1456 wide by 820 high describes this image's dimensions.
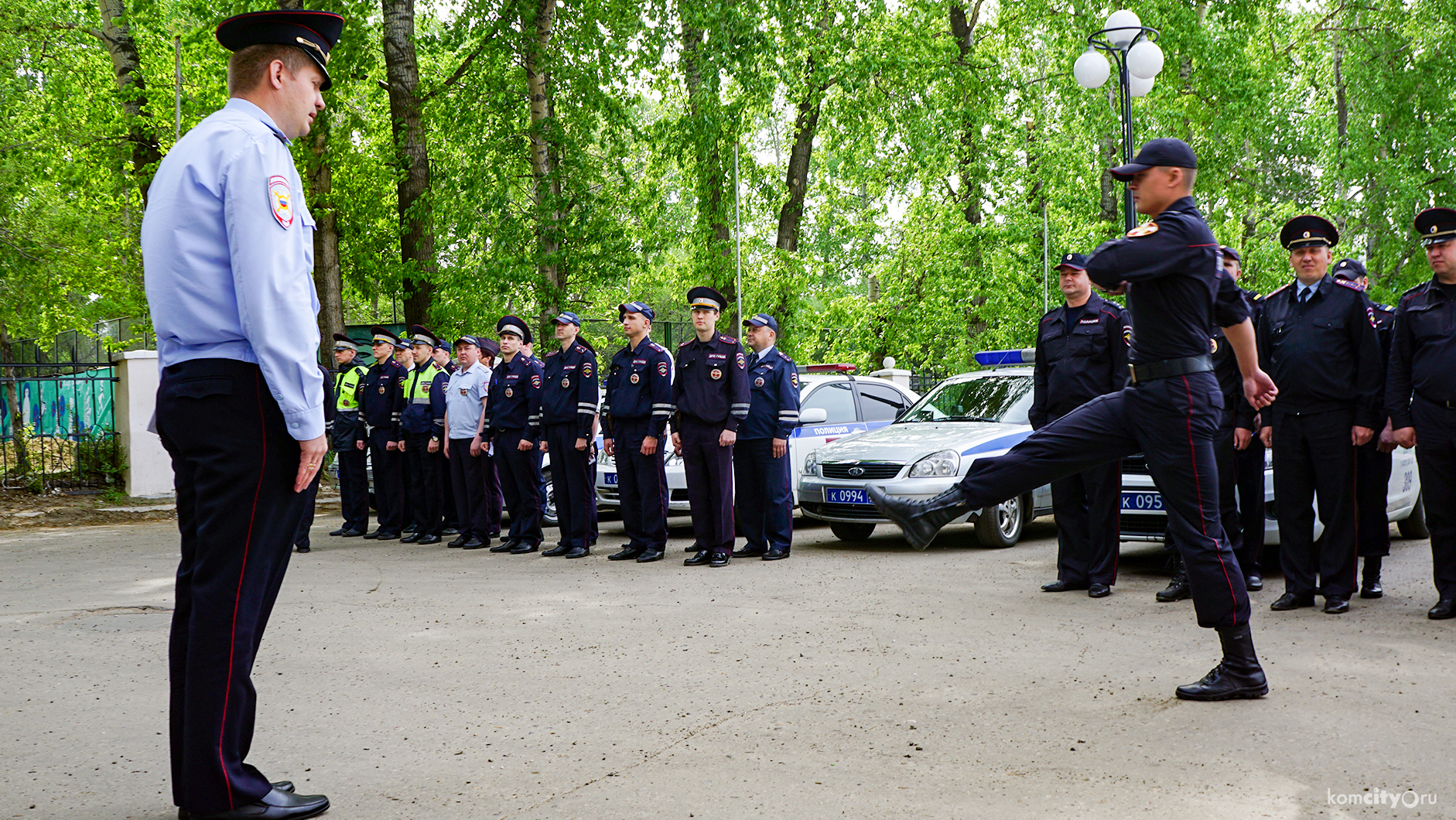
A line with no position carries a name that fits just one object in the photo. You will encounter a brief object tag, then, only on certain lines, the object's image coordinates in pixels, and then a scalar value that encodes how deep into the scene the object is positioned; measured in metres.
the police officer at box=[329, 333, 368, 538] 12.38
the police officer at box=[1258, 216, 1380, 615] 6.54
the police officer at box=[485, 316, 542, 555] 10.76
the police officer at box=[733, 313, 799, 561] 9.90
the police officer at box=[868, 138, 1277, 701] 4.57
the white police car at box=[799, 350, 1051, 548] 9.70
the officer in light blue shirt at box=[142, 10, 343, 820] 3.14
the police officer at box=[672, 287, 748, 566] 9.59
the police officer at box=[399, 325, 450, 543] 11.84
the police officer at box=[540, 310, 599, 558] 10.20
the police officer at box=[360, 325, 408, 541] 12.20
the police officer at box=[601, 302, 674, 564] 9.88
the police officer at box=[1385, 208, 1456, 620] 6.28
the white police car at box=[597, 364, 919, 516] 12.06
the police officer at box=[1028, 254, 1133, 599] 7.52
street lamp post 13.66
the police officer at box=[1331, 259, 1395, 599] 6.82
